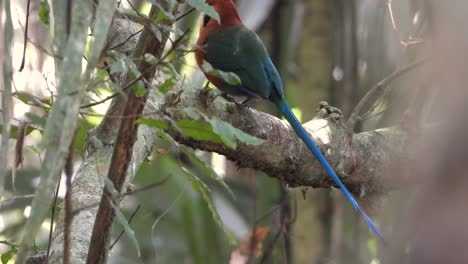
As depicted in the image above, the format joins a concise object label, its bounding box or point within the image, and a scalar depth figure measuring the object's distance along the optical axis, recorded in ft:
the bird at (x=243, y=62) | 29.56
